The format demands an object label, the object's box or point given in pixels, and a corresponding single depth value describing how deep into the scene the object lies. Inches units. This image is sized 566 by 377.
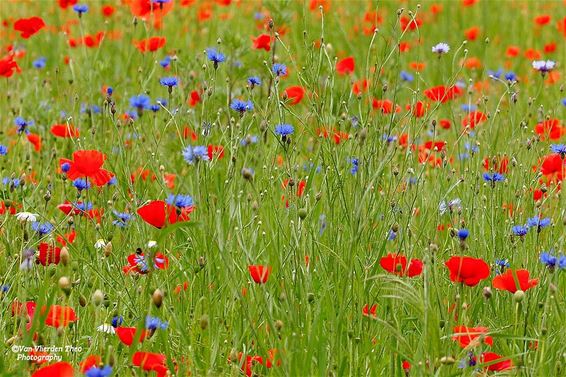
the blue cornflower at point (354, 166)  218.5
